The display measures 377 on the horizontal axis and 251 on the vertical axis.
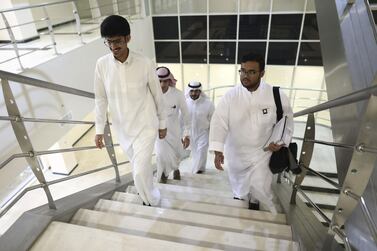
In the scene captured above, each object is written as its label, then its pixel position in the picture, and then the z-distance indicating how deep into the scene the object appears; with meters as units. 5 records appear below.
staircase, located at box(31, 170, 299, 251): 1.42
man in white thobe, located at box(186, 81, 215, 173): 3.52
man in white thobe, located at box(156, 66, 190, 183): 2.81
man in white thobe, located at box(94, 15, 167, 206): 1.82
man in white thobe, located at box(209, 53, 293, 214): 1.93
